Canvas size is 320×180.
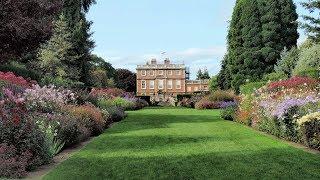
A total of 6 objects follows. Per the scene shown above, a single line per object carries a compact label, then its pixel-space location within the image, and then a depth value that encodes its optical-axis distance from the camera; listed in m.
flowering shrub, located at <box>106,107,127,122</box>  13.64
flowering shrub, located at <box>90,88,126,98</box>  21.60
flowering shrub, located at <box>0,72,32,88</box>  11.77
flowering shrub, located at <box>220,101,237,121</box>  14.18
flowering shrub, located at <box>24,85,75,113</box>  8.83
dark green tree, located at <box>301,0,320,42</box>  16.28
